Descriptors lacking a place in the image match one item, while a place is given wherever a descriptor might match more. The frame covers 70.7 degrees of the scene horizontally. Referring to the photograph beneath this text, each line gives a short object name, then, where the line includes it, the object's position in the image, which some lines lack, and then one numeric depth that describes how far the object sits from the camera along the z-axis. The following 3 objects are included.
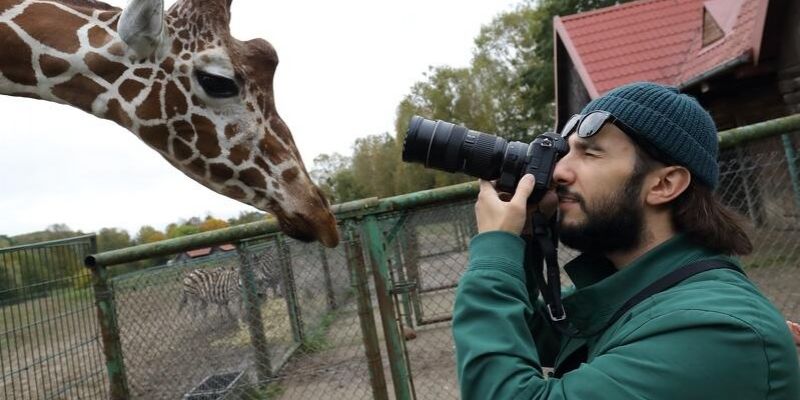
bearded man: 1.03
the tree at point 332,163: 46.28
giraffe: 2.19
